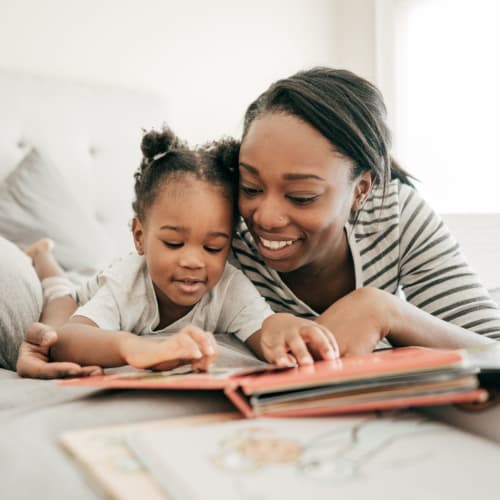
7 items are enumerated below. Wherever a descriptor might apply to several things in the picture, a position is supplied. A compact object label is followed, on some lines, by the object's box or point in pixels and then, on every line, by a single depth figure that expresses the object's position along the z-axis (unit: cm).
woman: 91
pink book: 54
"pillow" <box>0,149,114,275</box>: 177
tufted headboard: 194
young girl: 108
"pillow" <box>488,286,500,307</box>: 140
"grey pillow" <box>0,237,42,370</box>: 101
